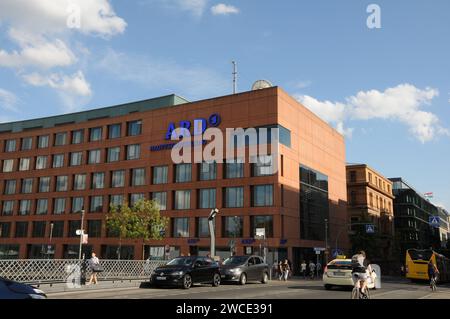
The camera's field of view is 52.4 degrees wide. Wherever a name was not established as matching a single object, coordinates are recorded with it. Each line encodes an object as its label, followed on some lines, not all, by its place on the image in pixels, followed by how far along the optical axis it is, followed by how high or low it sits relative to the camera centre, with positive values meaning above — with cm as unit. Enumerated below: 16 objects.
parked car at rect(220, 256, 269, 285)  2503 -109
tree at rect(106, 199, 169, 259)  4744 +278
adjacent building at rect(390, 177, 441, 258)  10800 +853
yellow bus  3584 -85
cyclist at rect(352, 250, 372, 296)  1451 -63
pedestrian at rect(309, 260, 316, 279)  4041 -157
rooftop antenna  6425 +2396
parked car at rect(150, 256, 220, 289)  2058 -108
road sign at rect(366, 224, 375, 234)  6389 +319
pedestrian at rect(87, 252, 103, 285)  2222 -98
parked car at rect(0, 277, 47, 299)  919 -92
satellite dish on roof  5869 +2103
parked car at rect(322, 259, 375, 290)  2159 -105
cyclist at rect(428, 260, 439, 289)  2402 -102
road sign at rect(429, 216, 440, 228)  4402 +306
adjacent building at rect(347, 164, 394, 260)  8431 +979
